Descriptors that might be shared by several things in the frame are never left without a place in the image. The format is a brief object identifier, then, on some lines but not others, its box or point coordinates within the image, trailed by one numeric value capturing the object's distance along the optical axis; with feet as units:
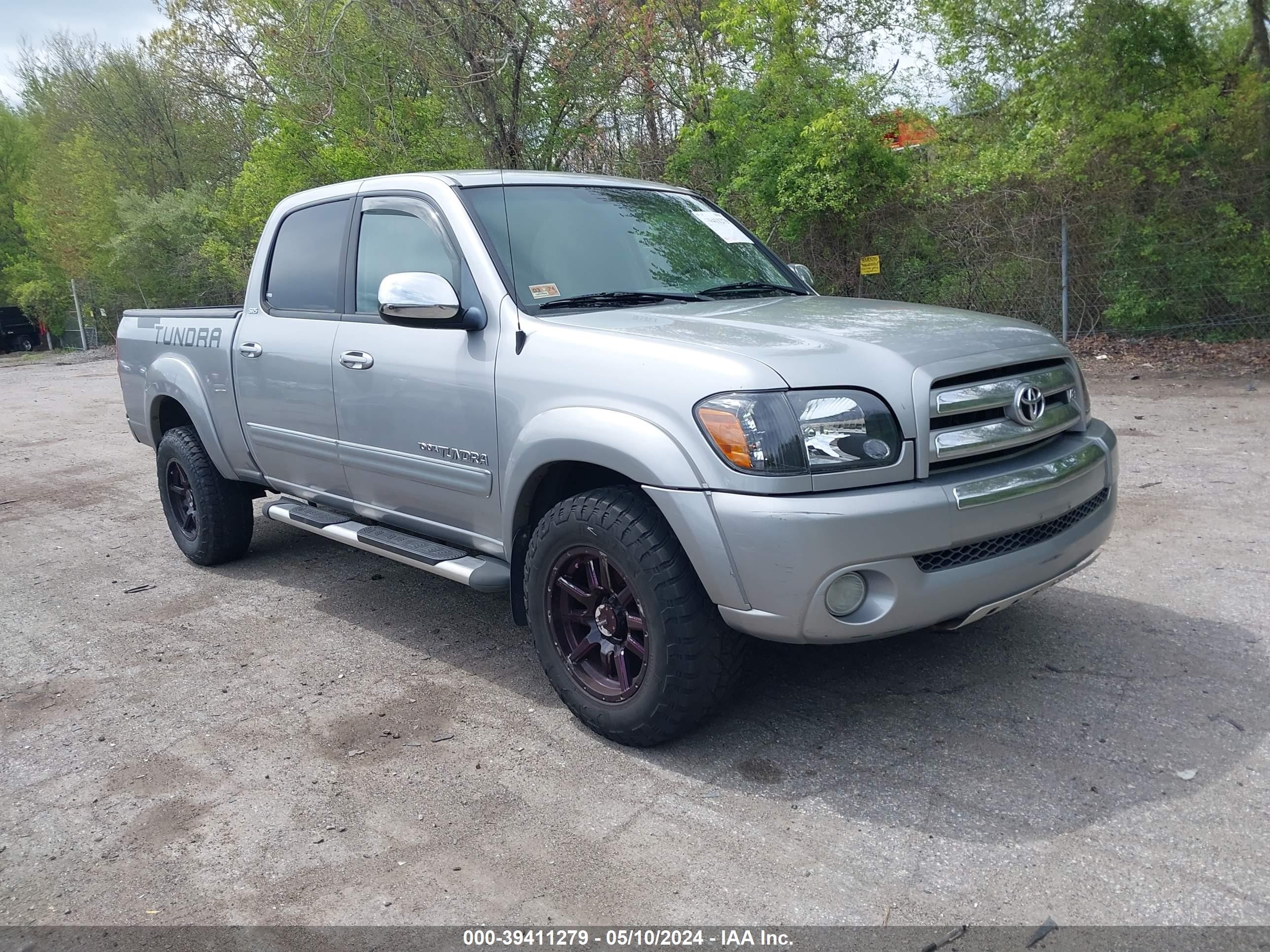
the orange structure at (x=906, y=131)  47.16
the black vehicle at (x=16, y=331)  128.88
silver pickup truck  10.04
